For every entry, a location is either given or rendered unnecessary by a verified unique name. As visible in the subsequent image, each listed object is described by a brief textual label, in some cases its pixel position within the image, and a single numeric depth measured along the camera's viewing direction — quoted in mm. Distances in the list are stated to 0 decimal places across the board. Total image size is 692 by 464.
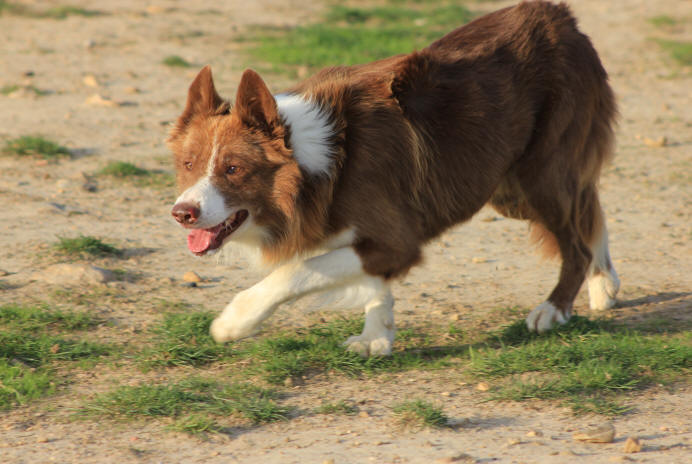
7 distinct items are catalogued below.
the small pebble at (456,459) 7437
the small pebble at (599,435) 7832
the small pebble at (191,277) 11812
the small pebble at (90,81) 20250
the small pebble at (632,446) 7660
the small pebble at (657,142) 18047
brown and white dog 8906
